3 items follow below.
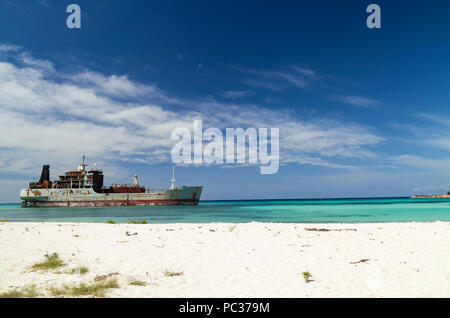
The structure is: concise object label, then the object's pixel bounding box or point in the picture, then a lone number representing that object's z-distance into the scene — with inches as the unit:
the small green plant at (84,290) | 202.5
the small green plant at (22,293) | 193.3
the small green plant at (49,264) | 270.1
